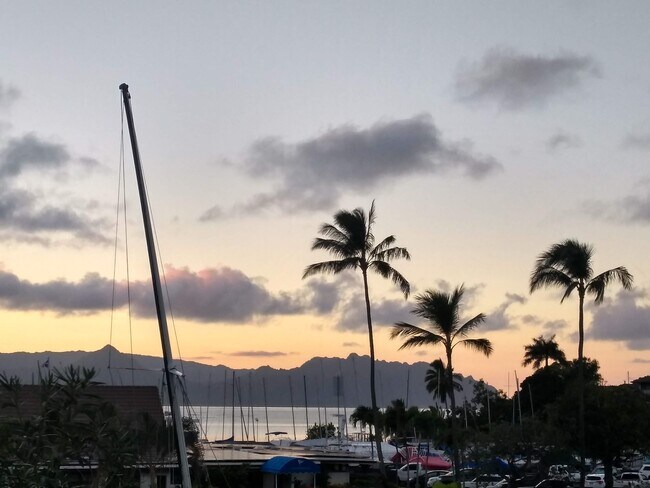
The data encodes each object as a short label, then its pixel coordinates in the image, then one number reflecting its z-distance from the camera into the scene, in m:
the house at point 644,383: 145.00
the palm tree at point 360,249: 54.81
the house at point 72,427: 20.80
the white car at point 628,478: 64.69
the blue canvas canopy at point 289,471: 45.97
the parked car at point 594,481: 60.91
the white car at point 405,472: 70.52
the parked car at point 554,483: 57.39
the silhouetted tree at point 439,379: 95.42
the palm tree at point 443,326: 54.13
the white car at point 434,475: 66.14
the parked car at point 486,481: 59.34
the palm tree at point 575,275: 53.41
